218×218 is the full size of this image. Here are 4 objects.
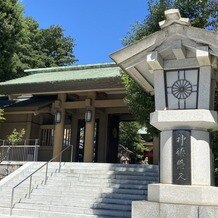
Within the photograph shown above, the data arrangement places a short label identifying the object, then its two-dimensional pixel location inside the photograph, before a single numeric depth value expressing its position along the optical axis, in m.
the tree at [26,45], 16.99
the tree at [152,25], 8.29
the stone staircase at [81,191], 7.72
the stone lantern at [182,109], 4.84
